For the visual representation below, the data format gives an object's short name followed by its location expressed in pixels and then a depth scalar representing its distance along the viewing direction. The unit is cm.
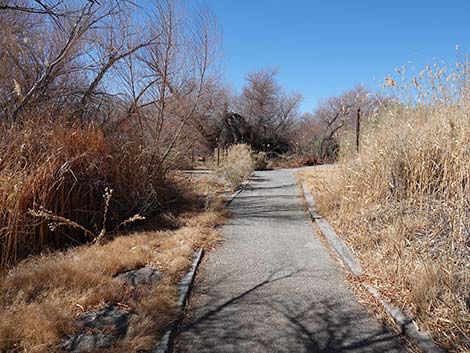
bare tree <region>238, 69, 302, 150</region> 2756
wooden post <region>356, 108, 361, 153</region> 686
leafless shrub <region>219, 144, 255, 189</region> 1019
